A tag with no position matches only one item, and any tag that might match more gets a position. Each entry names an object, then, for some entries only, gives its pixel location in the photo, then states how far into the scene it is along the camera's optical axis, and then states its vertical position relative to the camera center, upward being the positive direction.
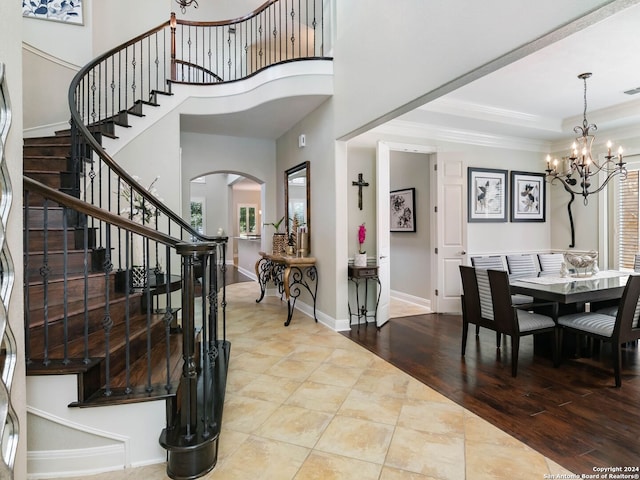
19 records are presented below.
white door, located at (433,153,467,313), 5.23 -0.07
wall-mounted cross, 4.72 +0.59
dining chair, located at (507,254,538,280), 4.77 -0.50
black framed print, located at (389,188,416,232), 5.92 +0.37
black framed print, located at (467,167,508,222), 5.45 +0.57
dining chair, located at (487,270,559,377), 2.99 -0.81
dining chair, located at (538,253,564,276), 5.04 -0.48
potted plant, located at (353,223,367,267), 4.43 -0.29
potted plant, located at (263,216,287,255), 5.32 -0.17
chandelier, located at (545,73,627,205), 3.82 +0.81
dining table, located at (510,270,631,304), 3.00 -0.54
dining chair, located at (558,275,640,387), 2.71 -0.81
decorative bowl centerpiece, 3.94 -0.39
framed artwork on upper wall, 4.78 +3.13
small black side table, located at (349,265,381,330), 4.35 -0.67
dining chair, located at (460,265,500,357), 3.29 -0.74
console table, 4.62 -0.63
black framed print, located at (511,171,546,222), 5.77 +0.56
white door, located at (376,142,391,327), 4.53 +0.12
